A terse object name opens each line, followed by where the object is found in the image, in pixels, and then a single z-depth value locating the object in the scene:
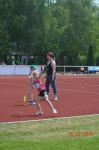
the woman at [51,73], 19.81
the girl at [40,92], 15.08
